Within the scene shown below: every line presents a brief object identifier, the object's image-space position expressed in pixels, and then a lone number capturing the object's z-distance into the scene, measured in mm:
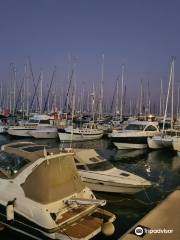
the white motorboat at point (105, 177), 10059
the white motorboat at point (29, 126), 31085
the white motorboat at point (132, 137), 23569
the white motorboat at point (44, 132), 30656
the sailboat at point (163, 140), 22614
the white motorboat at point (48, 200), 6179
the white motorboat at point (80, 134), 28307
